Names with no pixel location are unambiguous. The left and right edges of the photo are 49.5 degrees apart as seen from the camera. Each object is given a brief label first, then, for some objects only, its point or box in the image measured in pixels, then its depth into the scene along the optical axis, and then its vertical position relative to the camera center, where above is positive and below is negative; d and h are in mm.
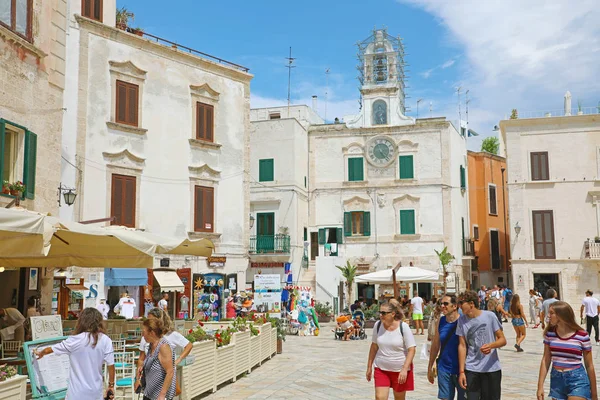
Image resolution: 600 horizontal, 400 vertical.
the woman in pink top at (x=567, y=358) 5676 -865
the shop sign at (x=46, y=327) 8312 -807
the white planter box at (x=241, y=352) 11766 -1640
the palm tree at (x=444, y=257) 31469 +242
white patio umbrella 23672 -502
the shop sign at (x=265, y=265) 32031 -69
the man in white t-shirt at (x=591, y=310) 17500 -1330
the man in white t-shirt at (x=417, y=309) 21531 -1565
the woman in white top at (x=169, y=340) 6317 -791
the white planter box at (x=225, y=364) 10648 -1687
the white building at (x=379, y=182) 33094 +4213
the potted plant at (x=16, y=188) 11594 +1385
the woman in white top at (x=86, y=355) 5562 -777
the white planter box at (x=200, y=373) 9133 -1596
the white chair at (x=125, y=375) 7988 -1433
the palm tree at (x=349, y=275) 31906 -595
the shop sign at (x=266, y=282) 23203 -657
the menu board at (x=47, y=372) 6289 -1073
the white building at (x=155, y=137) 20859 +4470
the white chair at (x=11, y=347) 9688 -1226
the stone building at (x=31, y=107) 11844 +3030
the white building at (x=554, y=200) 31234 +2970
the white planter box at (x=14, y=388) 5457 -1050
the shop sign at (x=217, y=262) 24562 +75
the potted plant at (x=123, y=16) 25144 +9710
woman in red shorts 6930 -992
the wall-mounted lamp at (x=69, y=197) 16172 +1690
